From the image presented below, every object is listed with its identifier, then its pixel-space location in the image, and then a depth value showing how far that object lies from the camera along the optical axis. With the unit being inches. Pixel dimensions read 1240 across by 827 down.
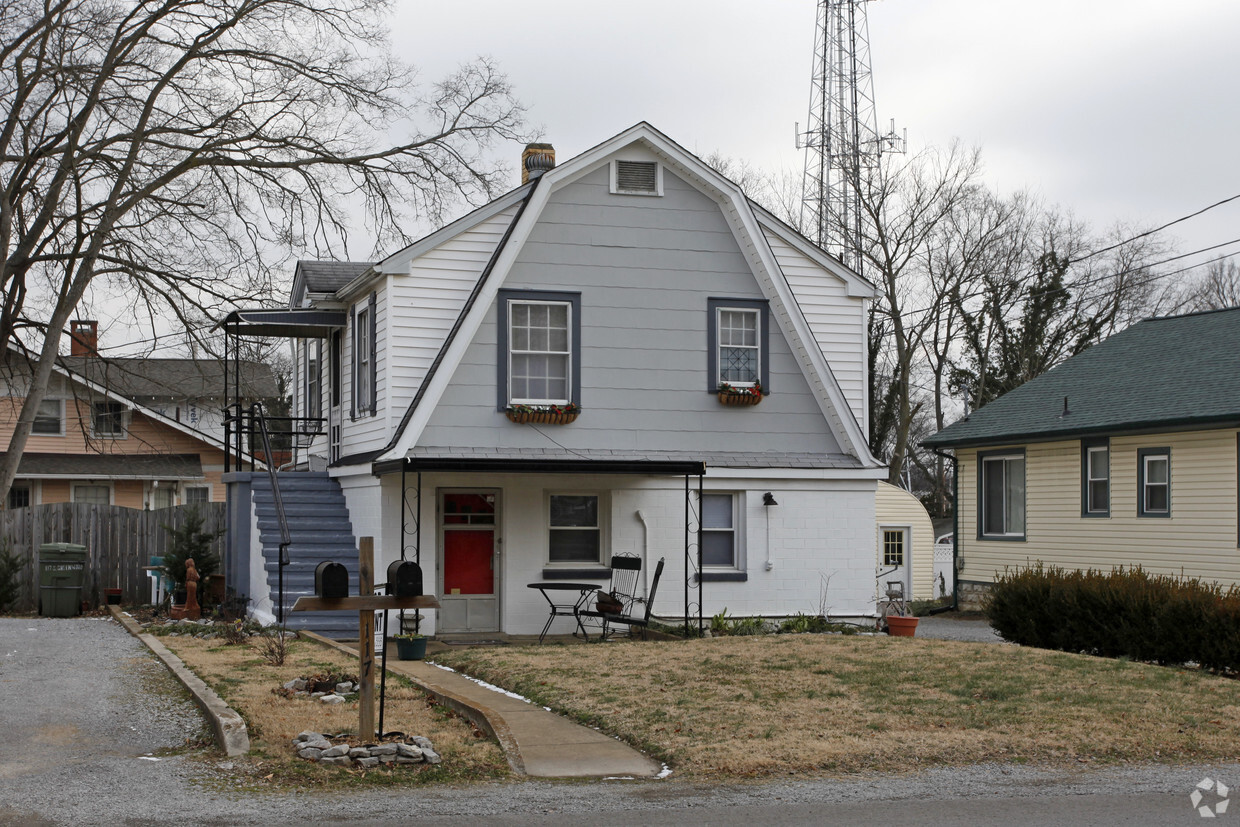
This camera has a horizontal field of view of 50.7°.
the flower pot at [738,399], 742.5
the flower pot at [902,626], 720.3
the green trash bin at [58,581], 856.9
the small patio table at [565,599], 681.6
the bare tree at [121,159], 912.9
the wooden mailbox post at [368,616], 348.5
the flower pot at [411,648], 576.3
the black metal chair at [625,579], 705.6
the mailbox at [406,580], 348.8
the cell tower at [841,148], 1416.1
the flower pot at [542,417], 710.5
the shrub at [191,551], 840.3
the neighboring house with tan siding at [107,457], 1358.3
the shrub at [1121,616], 567.2
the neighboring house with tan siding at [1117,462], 834.8
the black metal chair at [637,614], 658.0
